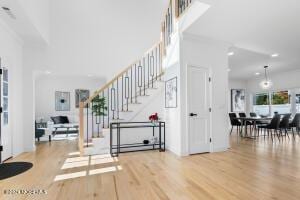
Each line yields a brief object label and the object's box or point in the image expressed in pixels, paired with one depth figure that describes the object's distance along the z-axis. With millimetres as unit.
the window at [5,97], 3001
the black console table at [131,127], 3351
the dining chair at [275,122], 4550
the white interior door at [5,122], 2911
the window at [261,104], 7123
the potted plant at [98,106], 3754
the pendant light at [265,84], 5169
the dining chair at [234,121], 5592
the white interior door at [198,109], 3226
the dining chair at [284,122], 4722
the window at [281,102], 6423
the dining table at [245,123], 4953
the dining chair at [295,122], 4943
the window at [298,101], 6125
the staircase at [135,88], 3258
